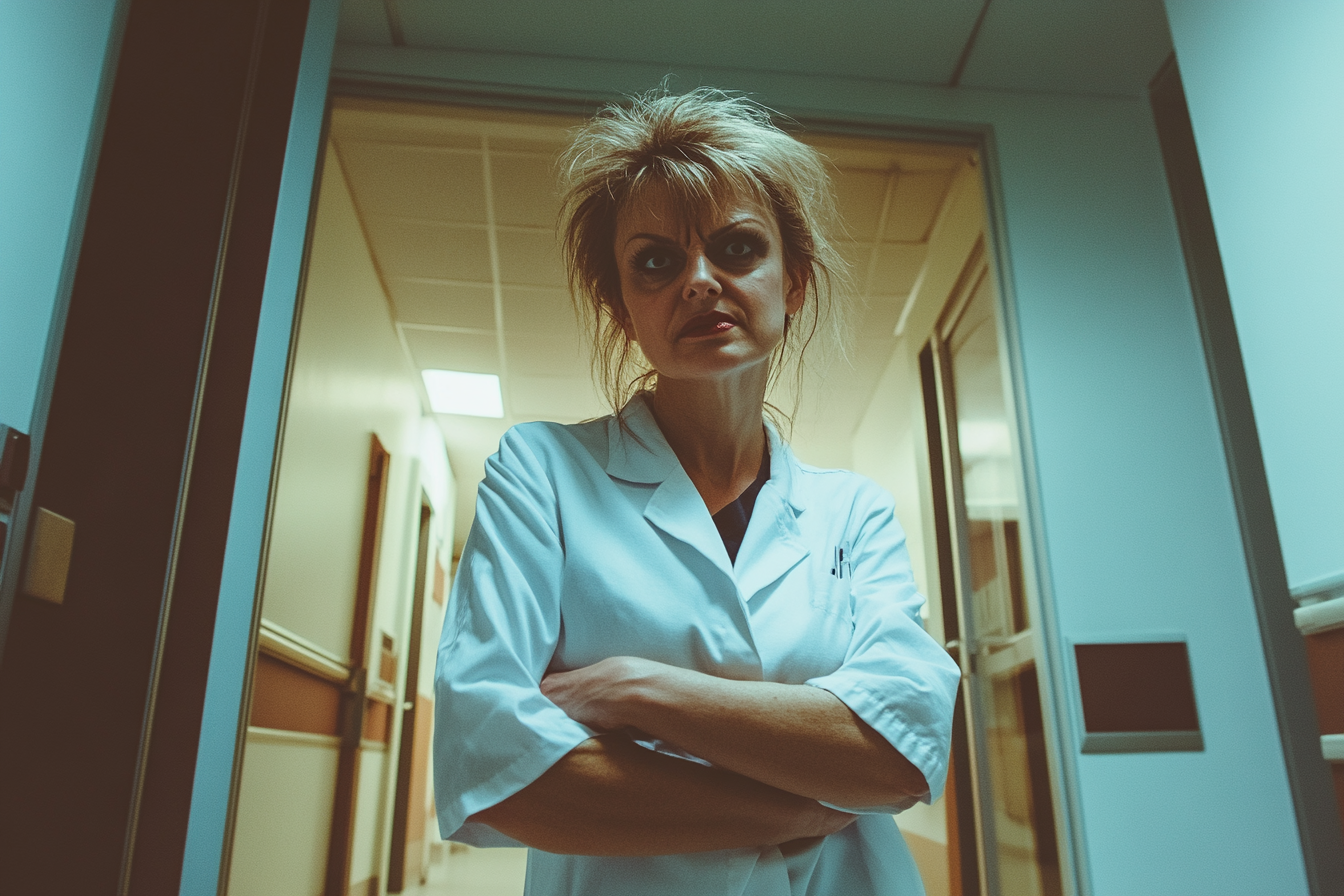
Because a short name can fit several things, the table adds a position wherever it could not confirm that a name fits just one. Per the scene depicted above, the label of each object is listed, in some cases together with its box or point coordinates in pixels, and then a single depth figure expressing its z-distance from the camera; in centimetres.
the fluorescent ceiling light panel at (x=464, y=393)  568
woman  84
